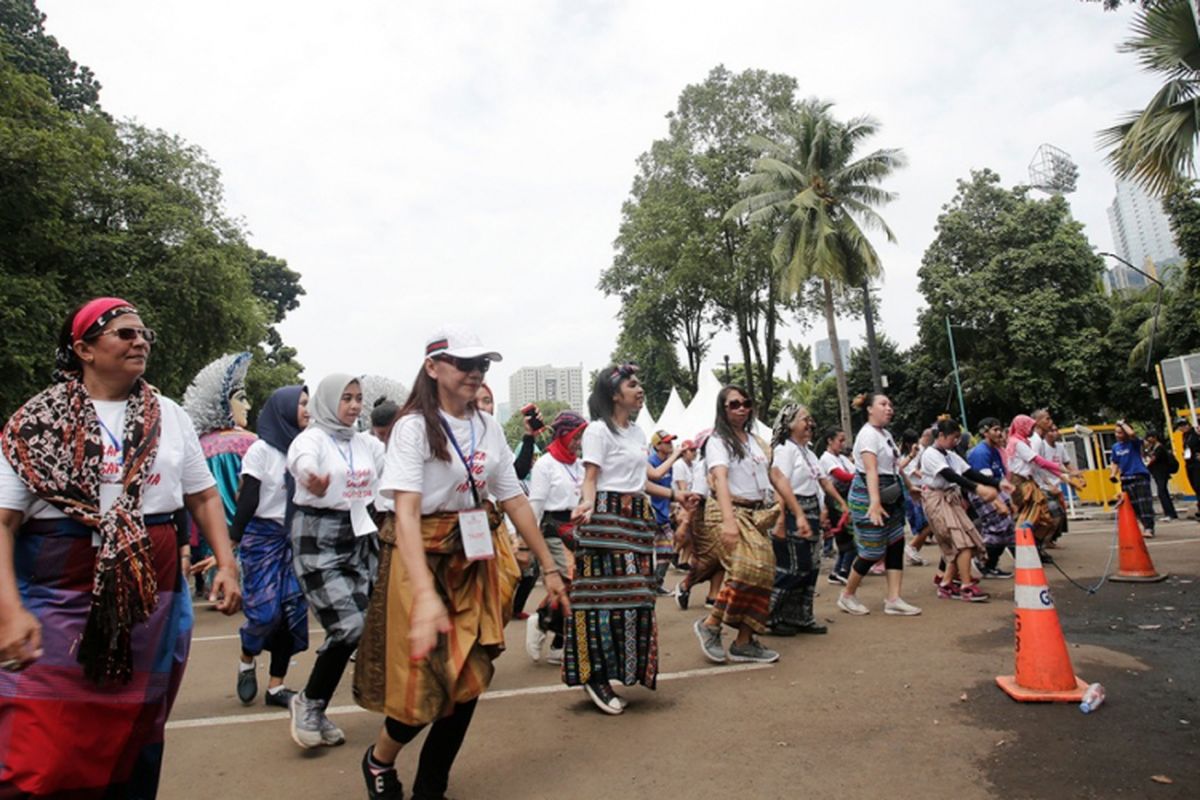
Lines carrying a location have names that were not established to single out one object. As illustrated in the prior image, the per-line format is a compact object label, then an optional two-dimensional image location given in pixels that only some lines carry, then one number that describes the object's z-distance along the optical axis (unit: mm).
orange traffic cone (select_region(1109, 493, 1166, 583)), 7301
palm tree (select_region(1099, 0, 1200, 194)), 8227
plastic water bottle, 3821
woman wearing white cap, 2807
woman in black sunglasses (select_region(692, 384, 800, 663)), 5117
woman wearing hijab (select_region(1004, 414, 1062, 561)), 8391
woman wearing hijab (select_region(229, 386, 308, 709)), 4422
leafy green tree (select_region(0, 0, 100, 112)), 26078
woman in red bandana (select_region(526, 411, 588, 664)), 6117
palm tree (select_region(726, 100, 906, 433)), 24016
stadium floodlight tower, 47594
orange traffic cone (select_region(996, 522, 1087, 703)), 4035
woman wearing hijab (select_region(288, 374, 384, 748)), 3854
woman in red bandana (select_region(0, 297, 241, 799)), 2201
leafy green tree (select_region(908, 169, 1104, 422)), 29812
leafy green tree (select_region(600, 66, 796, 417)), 29359
